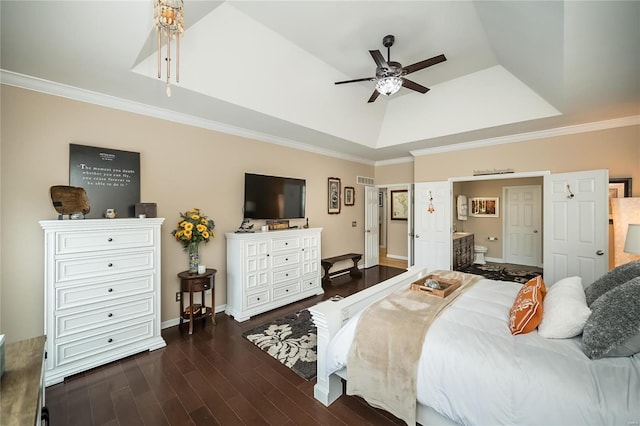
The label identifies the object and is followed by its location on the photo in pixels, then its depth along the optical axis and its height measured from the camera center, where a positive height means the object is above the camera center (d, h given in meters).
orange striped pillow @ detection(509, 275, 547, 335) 1.60 -0.66
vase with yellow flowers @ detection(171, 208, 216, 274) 3.14 -0.25
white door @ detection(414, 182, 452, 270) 5.05 -0.24
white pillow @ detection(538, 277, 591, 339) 1.48 -0.62
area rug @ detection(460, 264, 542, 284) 5.36 -1.36
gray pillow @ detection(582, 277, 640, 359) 1.24 -0.57
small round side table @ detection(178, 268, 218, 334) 3.06 -0.92
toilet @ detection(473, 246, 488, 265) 6.84 -1.11
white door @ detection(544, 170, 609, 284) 3.46 -0.17
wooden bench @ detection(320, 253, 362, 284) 5.02 -1.09
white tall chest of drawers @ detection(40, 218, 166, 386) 2.23 -0.76
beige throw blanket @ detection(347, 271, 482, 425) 1.60 -0.95
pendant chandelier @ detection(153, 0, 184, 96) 1.58 +1.24
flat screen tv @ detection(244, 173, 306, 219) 3.98 +0.26
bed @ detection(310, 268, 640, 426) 1.16 -0.84
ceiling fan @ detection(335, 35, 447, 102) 2.45 +1.39
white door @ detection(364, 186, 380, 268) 6.42 -0.38
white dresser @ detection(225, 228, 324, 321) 3.52 -0.86
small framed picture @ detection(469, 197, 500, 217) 6.95 +0.16
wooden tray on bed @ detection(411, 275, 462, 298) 2.27 -0.70
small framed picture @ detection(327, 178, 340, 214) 5.50 +0.38
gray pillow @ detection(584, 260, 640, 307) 1.70 -0.45
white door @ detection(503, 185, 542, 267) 6.36 -0.31
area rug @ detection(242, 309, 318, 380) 2.46 -1.44
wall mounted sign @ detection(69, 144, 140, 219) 2.67 +0.39
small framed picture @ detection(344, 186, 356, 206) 5.91 +0.40
